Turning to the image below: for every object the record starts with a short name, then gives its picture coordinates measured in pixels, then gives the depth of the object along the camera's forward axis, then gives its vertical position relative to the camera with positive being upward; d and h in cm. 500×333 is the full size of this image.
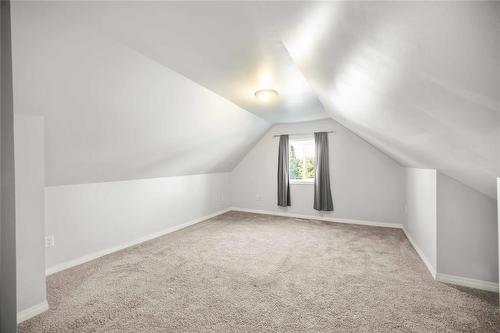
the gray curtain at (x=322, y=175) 469 -23
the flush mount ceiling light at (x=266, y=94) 269 +87
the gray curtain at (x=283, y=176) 512 -27
